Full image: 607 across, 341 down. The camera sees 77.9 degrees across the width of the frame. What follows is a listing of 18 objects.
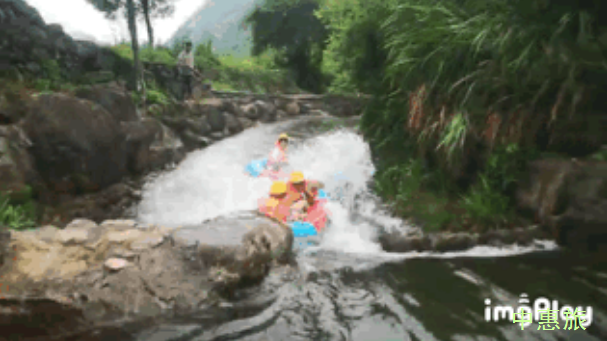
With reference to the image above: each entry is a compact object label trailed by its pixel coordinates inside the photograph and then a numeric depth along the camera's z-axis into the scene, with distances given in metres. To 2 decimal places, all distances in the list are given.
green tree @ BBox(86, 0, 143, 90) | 9.49
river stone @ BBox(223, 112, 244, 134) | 11.91
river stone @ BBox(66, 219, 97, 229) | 3.43
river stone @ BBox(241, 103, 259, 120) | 13.56
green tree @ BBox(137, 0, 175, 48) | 13.95
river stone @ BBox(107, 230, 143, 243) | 3.20
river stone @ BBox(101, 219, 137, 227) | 3.44
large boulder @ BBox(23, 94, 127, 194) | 5.81
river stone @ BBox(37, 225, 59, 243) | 3.15
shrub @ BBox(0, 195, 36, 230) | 4.39
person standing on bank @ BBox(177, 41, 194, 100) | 12.33
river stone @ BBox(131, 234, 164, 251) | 3.14
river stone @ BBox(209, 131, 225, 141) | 10.93
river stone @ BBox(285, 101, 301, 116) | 15.59
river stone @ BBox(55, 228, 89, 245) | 3.14
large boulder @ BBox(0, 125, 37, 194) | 4.96
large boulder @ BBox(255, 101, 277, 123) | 14.06
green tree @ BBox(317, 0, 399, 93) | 6.10
